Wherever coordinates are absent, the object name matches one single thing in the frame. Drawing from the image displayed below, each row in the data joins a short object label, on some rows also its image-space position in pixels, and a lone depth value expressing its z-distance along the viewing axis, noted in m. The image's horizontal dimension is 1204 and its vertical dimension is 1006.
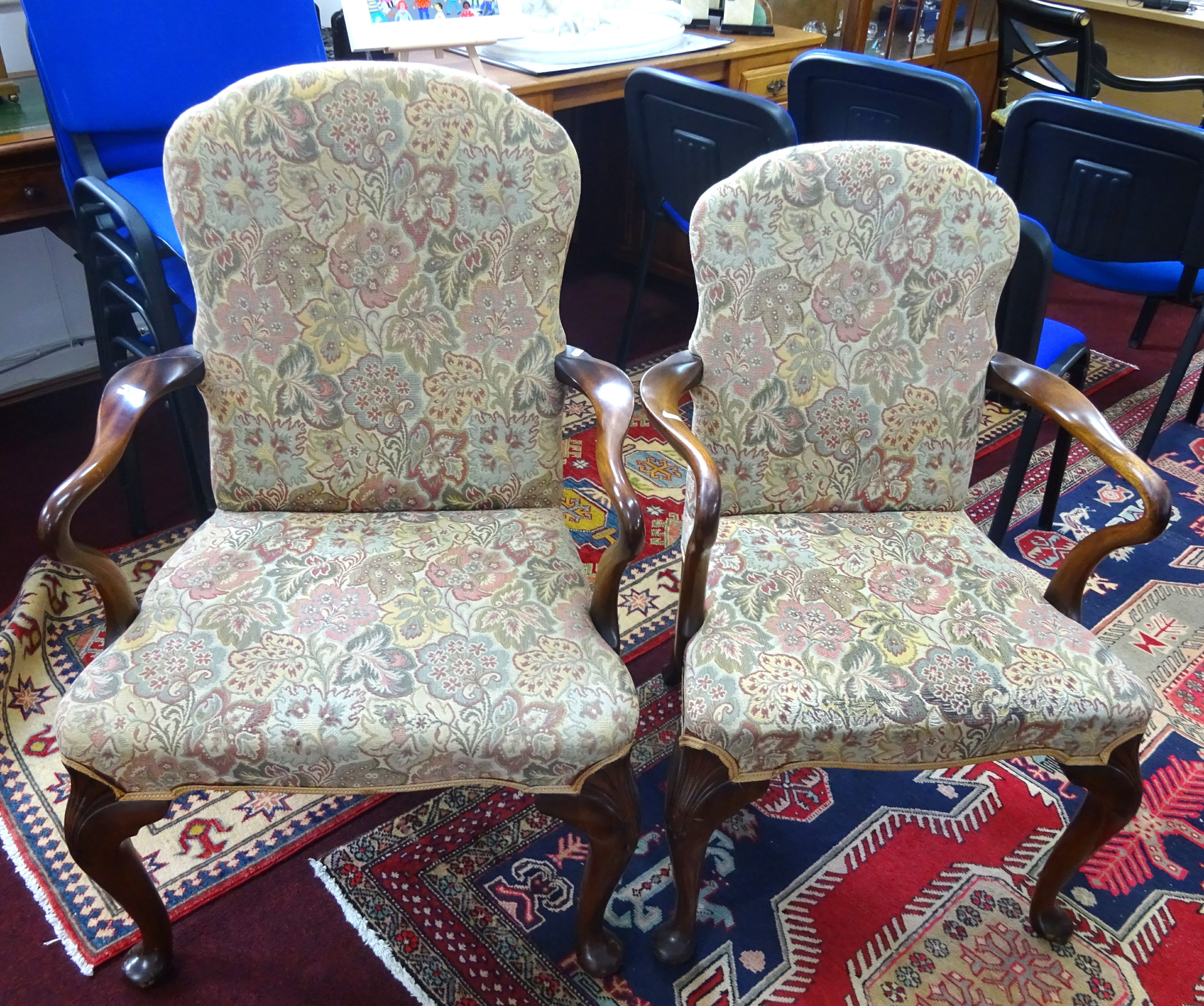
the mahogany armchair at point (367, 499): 0.98
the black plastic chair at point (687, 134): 1.77
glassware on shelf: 3.20
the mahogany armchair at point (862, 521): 1.05
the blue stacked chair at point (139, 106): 1.49
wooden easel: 1.90
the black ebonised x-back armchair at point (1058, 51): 2.54
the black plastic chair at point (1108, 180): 1.78
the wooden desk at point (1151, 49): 3.68
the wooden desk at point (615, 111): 2.12
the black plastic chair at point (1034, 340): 1.50
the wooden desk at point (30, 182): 1.61
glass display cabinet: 3.10
